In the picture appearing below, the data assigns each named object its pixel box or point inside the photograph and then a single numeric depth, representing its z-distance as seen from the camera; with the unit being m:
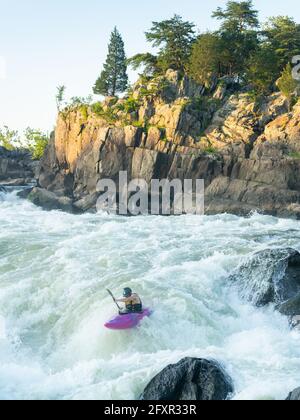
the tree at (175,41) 51.29
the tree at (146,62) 52.25
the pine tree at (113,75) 55.44
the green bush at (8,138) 79.25
